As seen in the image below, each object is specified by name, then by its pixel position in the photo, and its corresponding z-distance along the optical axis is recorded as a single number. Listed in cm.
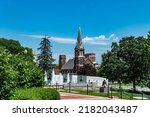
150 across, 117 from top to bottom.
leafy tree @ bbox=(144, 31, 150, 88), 5421
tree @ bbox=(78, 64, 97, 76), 10919
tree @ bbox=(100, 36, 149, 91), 6400
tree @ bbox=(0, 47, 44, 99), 1186
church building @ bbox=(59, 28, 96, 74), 12675
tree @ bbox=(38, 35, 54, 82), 8938
